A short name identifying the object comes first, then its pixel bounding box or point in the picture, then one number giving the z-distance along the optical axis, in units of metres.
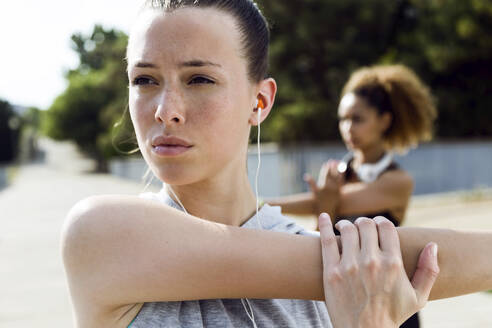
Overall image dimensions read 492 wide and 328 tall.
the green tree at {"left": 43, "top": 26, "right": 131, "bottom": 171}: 38.62
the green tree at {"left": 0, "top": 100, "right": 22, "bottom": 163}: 43.16
